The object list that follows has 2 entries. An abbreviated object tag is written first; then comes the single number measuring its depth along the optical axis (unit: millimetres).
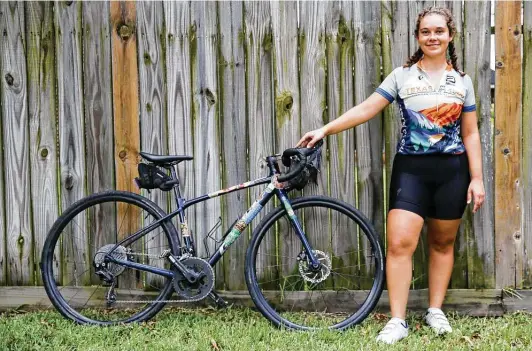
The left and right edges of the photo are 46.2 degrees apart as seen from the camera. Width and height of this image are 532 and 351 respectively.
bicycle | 3990
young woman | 3738
